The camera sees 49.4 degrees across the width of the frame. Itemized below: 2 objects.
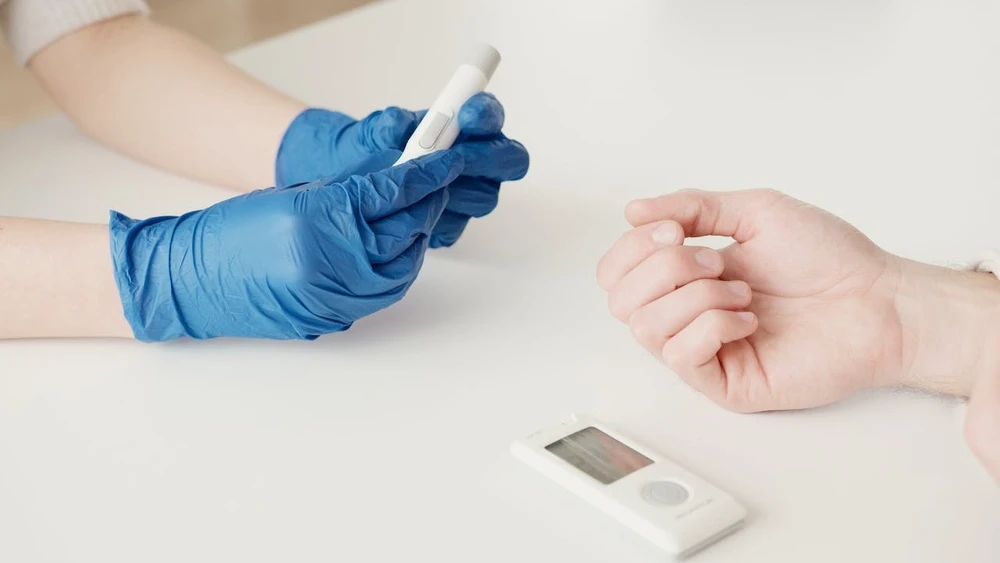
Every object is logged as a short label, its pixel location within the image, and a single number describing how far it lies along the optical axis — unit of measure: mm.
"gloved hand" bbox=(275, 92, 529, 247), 1010
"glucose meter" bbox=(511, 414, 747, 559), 681
